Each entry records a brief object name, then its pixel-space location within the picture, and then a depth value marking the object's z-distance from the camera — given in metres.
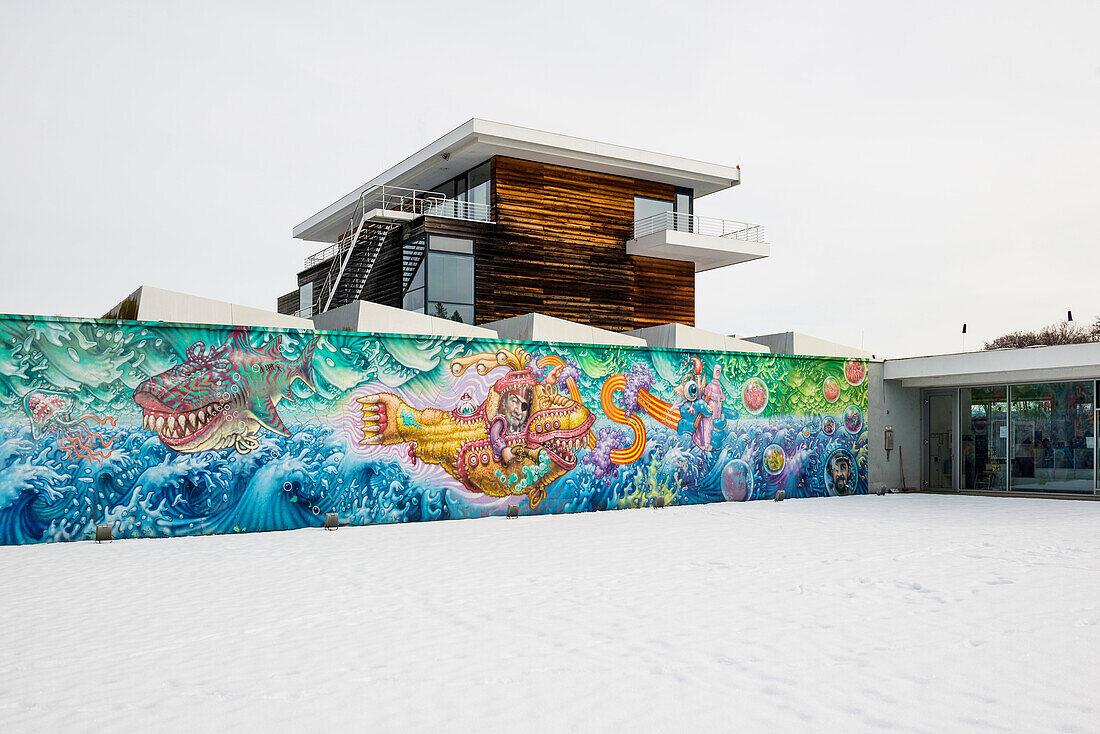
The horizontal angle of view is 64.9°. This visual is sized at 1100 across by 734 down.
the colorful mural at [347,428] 11.16
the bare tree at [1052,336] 44.41
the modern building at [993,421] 18.12
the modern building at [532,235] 22.86
